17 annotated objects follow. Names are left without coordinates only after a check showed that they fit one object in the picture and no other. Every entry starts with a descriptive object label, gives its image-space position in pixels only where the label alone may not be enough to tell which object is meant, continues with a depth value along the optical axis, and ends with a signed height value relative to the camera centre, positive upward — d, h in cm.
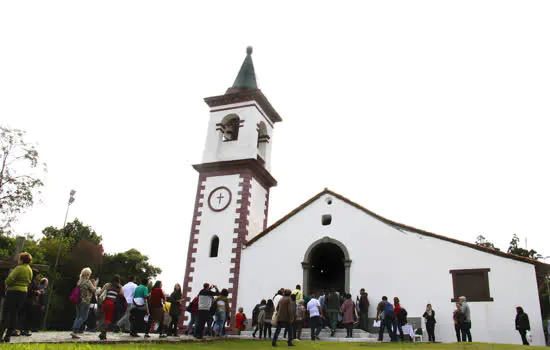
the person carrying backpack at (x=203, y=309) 1366 +39
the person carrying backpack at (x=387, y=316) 1563 +58
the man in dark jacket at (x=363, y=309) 1797 +89
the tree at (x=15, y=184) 2625 +709
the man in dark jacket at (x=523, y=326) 1534 +55
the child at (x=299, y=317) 1534 +37
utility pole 3553 +871
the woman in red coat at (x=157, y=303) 1308 +47
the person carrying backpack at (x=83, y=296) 1137 +46
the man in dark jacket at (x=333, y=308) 1700 +82
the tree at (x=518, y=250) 4144 +827
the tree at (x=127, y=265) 5053 +576
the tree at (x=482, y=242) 4453 +968
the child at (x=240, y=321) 1934 +15
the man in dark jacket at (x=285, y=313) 1241 +39
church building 1756 +349
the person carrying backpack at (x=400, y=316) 1623 +65
